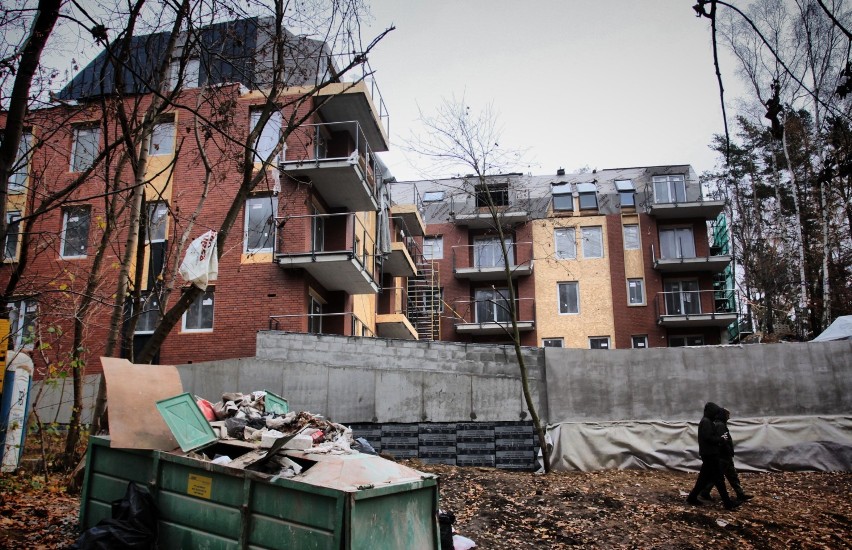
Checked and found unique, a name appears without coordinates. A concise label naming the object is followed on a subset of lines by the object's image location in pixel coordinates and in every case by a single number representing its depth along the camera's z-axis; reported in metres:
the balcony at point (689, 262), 32.88
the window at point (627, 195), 36.19
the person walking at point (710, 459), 11.22
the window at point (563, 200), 37.16
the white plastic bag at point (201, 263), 9.34
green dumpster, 5.58
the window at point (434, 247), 37.12
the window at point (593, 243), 35.47
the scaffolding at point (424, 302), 32.44
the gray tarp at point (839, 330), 17.53
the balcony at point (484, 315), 33.94
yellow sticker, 6.33
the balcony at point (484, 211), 34.47
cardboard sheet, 6.80
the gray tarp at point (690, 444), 15.36
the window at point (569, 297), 34.78
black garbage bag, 6.20
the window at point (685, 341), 33.38
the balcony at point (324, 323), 18.91
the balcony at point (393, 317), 26.03
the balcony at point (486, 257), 35.47
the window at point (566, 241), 35.92
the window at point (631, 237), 35.25
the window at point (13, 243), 19.12
